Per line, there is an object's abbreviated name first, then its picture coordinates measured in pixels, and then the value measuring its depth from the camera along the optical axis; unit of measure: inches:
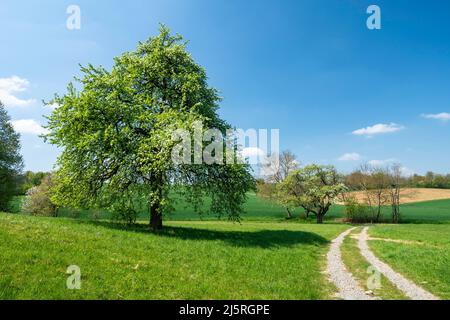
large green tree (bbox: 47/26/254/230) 1041.5
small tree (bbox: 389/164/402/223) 3327.5
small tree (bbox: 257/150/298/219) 3656.5
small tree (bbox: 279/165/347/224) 3157.0
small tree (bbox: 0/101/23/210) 2143.2
